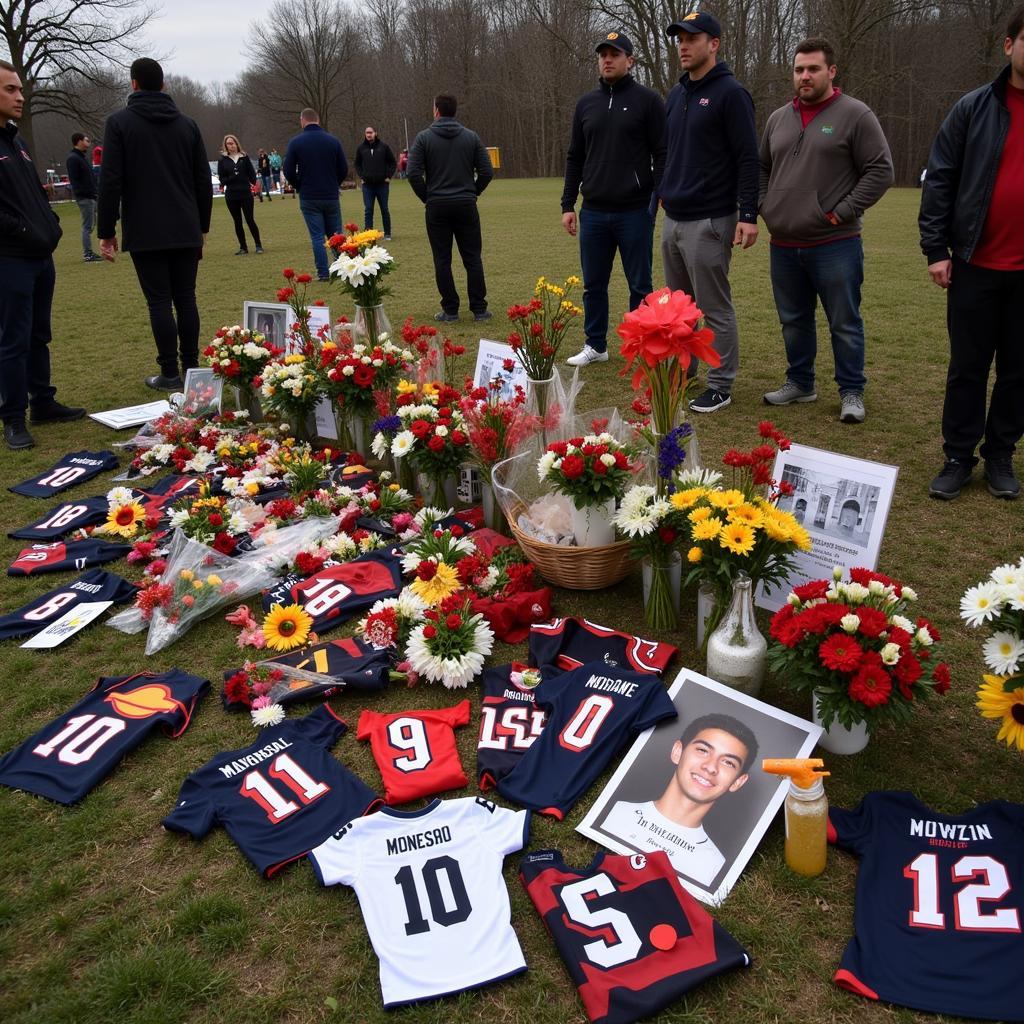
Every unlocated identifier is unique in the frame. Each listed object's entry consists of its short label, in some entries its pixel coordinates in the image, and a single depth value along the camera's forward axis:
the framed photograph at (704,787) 2.03
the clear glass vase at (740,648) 2.44
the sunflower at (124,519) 4.00
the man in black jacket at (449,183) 7.24
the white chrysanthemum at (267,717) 2.60
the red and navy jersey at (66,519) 4.07
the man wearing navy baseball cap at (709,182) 4.48
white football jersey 1.77
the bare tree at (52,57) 28.19
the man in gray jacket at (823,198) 4.16
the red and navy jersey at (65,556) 3.73
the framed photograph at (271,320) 5.55
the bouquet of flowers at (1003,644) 1.95
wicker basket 3.12
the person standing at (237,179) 12.07
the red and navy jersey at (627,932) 1.68
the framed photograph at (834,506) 2.64
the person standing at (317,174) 8.98
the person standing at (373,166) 11.77
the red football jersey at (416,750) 2.30
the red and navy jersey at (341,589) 3.24
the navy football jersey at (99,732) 2.43
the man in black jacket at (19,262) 4.81
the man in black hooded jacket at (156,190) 5.53
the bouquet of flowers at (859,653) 2.09
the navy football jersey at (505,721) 2.37
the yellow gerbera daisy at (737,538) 2.40
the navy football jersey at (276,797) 2.16
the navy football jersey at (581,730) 2.28
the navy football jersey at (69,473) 4.61
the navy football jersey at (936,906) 1.67
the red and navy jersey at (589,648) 2.75
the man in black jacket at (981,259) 3.28
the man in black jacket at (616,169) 5.21
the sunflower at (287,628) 3.05
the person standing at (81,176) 13.07
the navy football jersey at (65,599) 3.27
